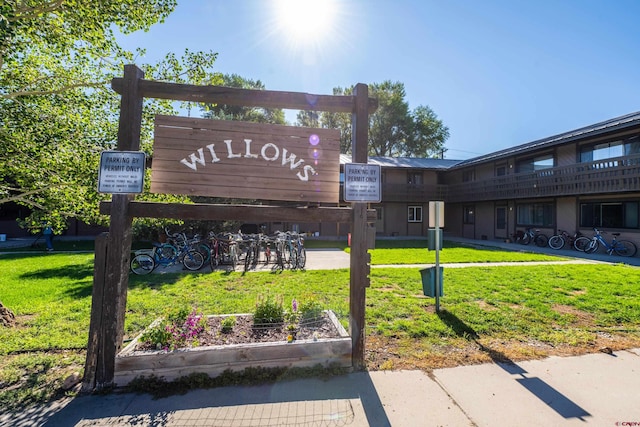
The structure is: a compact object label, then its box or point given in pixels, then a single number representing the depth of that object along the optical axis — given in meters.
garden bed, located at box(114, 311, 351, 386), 2.87
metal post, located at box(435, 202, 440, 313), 5.08
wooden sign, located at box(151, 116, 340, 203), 3.24
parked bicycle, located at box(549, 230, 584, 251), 14.94
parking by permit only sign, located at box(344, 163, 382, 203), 3.31
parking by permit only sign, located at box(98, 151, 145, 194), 2.97
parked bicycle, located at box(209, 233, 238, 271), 9.08
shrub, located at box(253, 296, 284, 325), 3.75
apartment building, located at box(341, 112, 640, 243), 12.95
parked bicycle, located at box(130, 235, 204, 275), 8.31
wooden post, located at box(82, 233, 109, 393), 2.82
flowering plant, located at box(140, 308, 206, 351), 3.12
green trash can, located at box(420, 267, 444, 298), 5.19
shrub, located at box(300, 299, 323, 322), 3.85
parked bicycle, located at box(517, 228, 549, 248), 16.42
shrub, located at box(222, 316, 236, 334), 3.65
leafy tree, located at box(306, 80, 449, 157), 35.81
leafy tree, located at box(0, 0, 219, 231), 4.17
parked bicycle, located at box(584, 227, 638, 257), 12.78
